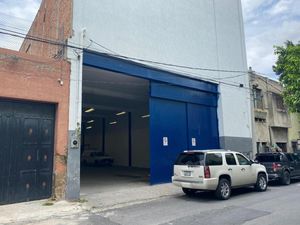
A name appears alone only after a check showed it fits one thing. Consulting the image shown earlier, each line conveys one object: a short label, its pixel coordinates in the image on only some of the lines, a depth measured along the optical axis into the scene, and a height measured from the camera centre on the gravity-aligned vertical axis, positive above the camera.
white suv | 10.50 -0.71
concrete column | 10.77 +1.23
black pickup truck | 14.41 -0.69
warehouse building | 12.07 +4.60
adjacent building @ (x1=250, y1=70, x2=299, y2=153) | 23.47 +2.93
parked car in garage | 29.67 -0.32
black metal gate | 9.88 +0.26
